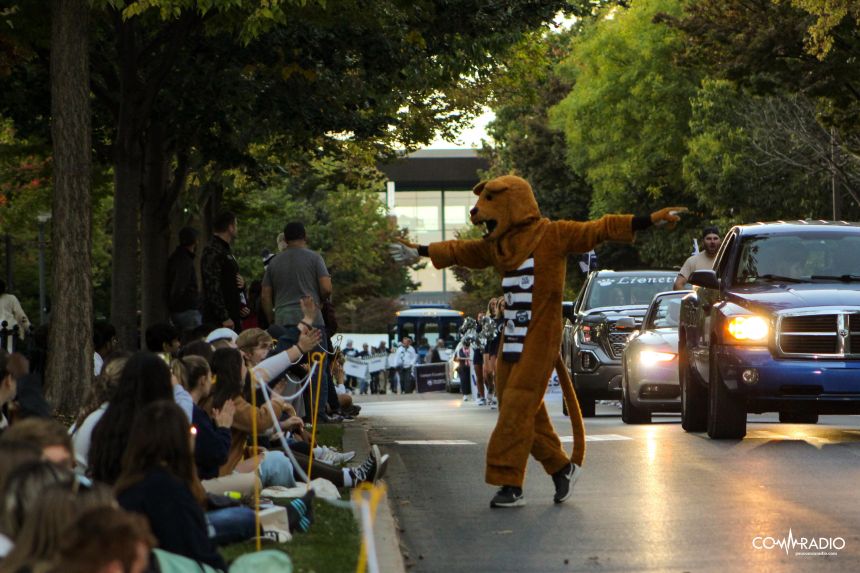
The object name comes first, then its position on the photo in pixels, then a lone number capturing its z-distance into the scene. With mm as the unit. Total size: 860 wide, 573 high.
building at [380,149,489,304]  133500
